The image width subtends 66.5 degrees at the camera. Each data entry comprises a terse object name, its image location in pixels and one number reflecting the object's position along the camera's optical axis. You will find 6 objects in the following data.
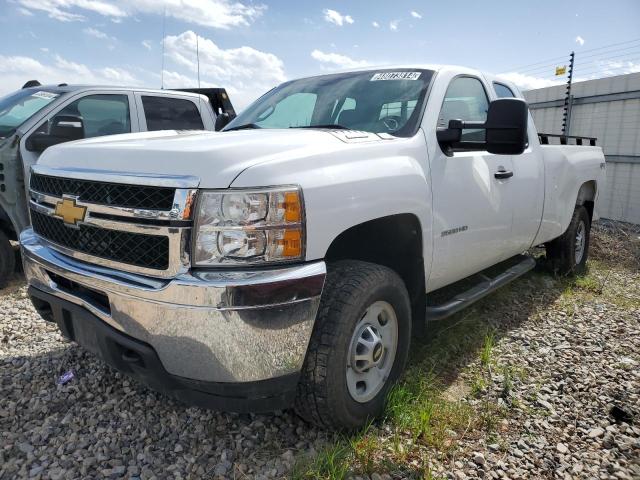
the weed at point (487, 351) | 3.19
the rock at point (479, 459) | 2.24
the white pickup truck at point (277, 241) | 1.85
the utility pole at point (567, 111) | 9.74
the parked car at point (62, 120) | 4.44
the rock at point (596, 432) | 2.48
